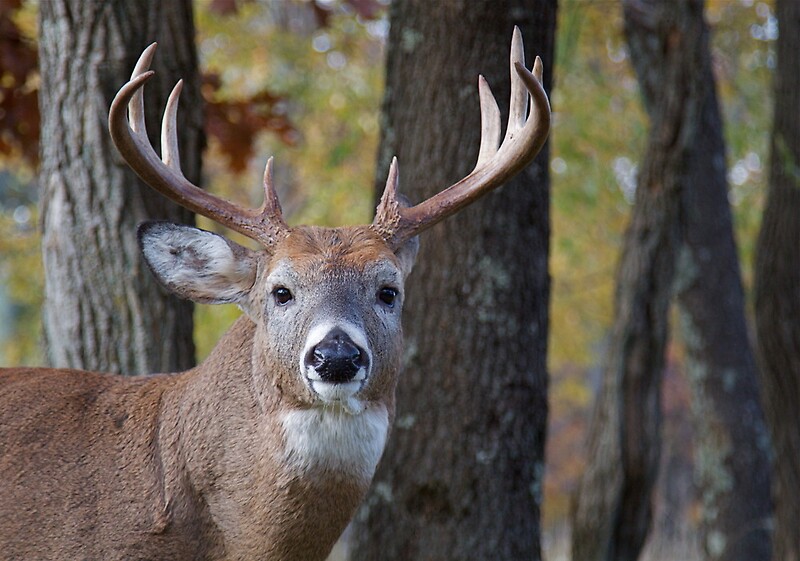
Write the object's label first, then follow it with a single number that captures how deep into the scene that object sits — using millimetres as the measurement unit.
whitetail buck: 8766
